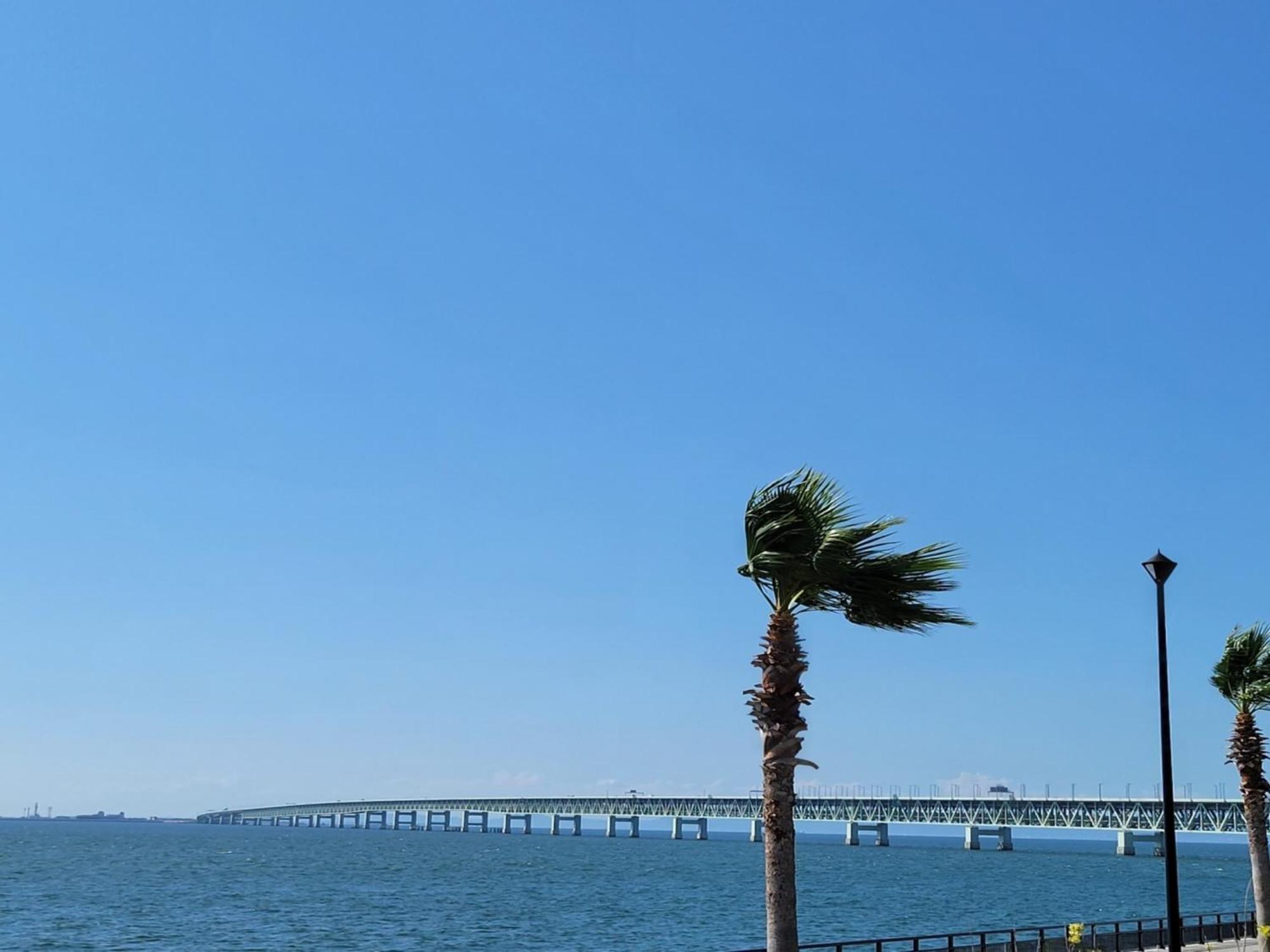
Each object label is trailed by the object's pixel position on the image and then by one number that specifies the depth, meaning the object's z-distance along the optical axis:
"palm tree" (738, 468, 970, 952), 18.12
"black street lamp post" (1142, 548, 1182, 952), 20.11
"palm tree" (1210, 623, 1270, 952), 33.19
